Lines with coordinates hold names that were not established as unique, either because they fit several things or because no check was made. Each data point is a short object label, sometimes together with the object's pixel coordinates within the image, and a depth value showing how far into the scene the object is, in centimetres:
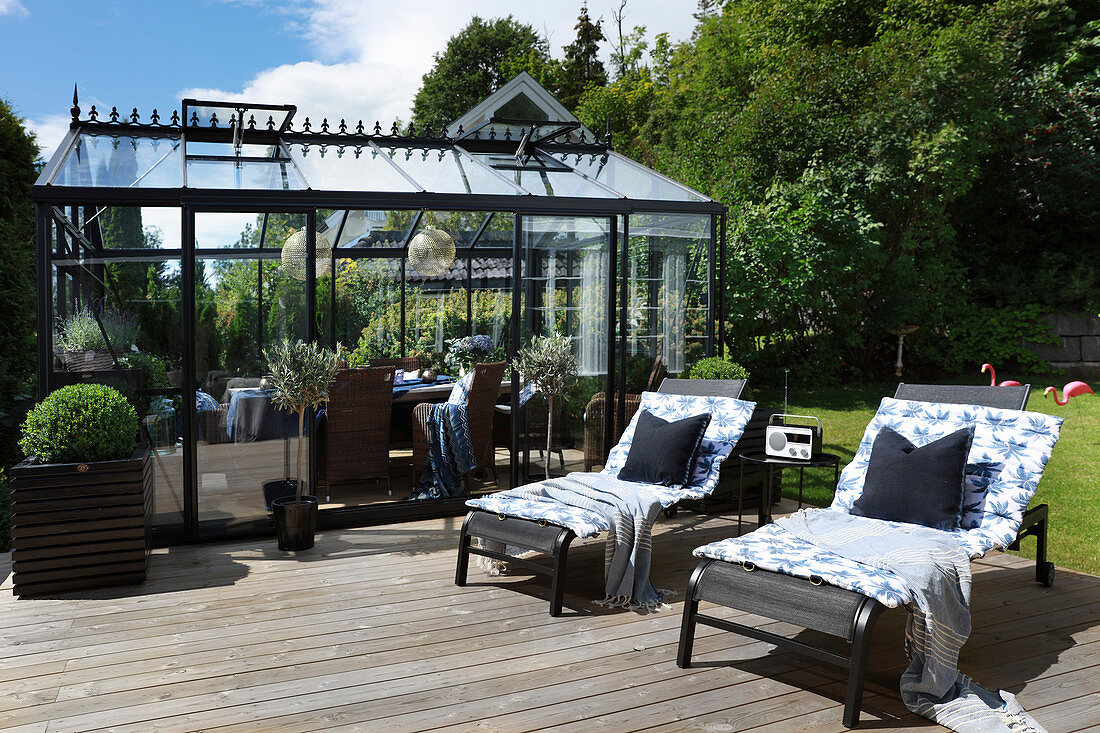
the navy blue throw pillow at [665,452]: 489
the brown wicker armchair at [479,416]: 620
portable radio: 471
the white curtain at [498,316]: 866
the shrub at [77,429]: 426
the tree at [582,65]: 2413
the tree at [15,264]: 642
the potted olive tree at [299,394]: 501
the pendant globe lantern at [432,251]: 861
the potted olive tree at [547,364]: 598
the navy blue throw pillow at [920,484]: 382
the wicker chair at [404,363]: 845
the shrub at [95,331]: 492
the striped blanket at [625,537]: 414
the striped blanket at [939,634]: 291
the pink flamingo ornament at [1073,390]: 493
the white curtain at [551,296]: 612
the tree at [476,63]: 2406
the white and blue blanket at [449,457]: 617
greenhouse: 507
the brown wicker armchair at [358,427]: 591
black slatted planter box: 416
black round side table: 467
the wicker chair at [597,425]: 639
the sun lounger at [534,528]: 399
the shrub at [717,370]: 661
